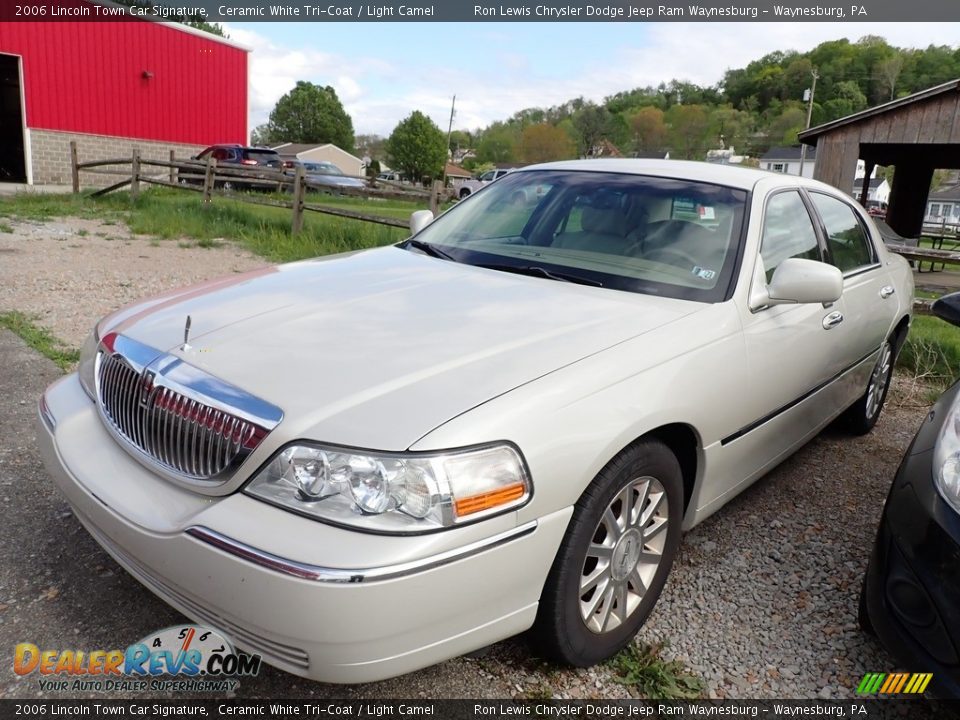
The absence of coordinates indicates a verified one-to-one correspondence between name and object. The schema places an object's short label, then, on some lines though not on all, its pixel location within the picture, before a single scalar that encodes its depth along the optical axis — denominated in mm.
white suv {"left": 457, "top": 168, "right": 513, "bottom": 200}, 19694
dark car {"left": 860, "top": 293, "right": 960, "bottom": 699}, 1907
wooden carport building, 13992
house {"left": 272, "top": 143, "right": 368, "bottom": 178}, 72500
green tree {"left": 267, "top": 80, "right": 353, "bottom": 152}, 88875
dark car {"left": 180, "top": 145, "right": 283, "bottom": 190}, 22109
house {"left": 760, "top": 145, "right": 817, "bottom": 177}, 85400
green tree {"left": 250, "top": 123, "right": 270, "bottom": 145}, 95562
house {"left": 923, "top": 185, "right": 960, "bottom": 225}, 68438
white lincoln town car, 1712
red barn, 20688
